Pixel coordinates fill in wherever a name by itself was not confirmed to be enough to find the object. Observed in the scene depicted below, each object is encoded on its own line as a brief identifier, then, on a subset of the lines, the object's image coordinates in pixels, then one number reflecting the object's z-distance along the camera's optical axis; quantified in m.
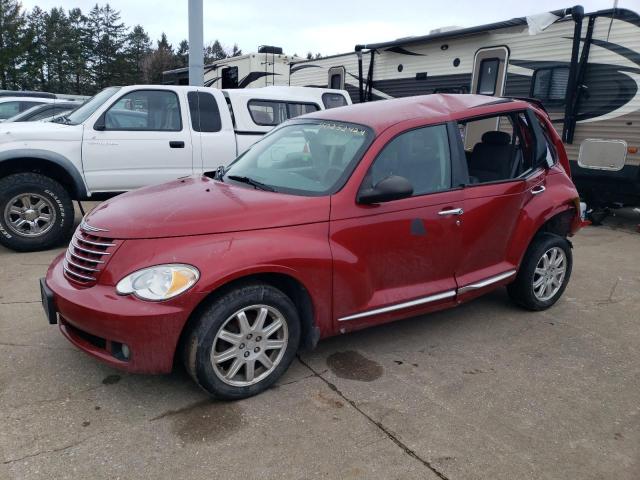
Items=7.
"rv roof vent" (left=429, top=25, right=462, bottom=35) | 10.54
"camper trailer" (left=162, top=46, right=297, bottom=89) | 14.98
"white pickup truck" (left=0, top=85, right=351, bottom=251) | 5.84
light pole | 10.13
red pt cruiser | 2.84
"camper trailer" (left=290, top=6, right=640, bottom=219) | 7.71
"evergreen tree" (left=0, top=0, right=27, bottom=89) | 51.41
